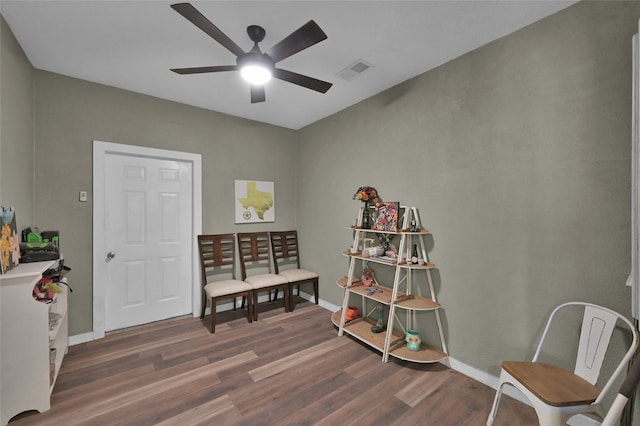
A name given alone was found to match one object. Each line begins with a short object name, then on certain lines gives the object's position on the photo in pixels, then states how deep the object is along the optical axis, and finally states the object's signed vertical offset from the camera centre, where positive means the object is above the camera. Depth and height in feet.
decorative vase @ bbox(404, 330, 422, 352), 8.05 -3.94
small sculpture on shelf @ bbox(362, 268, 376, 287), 9.98 -2.46
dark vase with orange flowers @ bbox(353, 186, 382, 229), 9.82 +0.50
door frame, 9.31 -0.43
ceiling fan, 4.93 +3.43
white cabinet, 5.56 -2.87
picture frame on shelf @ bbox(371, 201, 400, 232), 8.93 -0.15
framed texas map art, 12.67 +0.49
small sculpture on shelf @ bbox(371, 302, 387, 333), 9.21 -3.97
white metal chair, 4.51 -3.17
